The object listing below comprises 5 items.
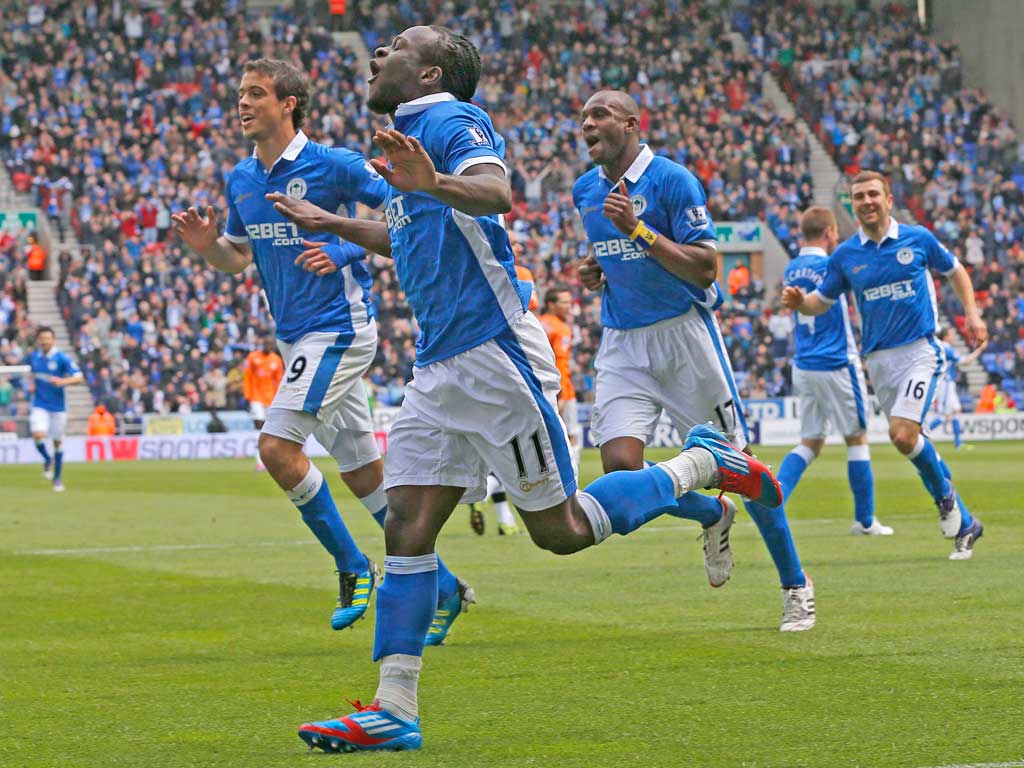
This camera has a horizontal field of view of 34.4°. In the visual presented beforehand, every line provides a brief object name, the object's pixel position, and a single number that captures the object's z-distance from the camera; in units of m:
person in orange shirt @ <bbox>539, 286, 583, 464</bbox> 16.92
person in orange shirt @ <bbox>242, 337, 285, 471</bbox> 27.58
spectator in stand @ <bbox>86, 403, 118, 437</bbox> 34.91
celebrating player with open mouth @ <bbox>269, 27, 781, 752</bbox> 5.27
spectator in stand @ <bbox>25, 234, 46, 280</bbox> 37.02
